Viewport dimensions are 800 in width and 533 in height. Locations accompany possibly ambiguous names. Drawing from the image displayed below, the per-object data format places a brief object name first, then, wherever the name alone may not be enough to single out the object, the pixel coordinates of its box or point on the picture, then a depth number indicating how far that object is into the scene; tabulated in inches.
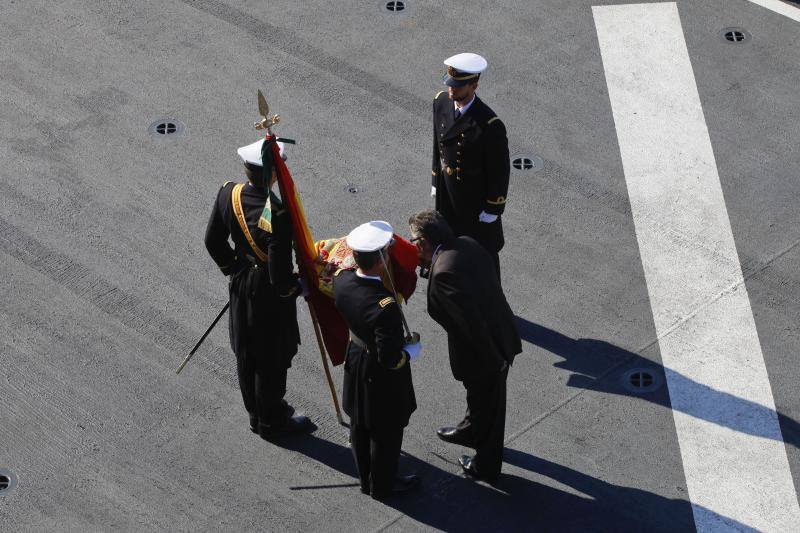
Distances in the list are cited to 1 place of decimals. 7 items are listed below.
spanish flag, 593.6
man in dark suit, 574.6
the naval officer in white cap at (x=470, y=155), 671.1
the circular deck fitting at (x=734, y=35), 922.1
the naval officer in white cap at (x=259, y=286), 605.3
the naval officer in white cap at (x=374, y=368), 563.2
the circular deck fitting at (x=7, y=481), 634.8
